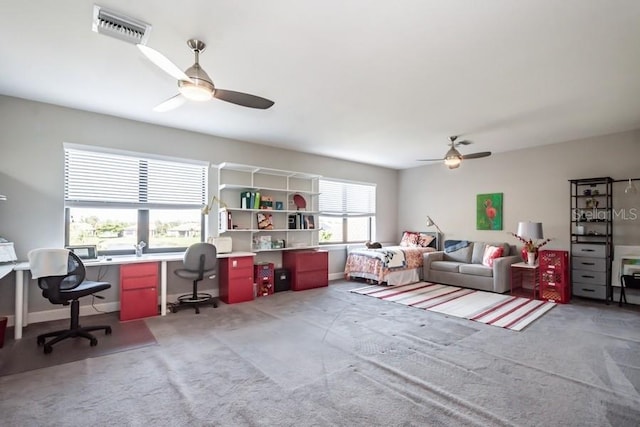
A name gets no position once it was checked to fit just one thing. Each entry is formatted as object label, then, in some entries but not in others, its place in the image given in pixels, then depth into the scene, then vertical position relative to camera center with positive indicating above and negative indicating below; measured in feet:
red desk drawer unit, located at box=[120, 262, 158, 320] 12.51 -3.15
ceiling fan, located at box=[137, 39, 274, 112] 7.11 +3.31
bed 19.19 -3.07
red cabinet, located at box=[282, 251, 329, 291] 18.02 -3.07
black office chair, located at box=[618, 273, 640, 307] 14.26 -2.79
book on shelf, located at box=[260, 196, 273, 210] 17.81 +0.71
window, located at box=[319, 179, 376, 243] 21.94 +0.37
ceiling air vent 6.88 +4.32
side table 16.72 -3.64
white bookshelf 16.93 +0.46
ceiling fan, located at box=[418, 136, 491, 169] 15.51 +3.06
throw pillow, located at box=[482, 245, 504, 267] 18.17 -2.08
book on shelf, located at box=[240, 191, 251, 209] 17.03 +0.80
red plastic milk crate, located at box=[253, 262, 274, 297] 16.83 -3.40
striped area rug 12.88 -4.14
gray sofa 17.42 -2.99
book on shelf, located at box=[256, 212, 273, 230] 17.86 -0.40
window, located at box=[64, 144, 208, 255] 13.25 +0.62
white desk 10.63 -2.34
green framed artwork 20.34 +0.49
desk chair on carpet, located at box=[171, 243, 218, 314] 13.79 -2.39
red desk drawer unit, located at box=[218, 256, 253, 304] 15.15 -3.17
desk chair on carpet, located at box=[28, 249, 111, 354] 9.36 -2.25
